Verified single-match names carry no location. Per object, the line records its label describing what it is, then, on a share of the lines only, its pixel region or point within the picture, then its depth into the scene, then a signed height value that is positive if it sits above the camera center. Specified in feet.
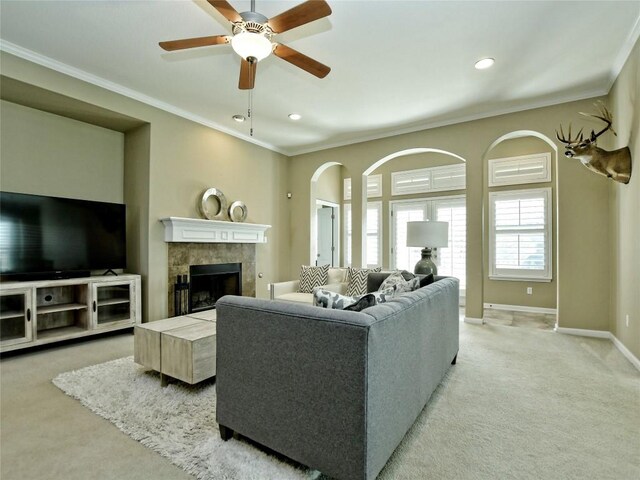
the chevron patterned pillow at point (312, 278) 14.57 -1.76
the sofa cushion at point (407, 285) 7.41 -1.09
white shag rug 5.05 -3.63
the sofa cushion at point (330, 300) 5.39 -1.03
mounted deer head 9.93 +2.60
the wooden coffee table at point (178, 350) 7.43 -2.69
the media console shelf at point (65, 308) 10.12 -2.38
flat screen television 10.39 +0.10
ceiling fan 6.22 +4.44
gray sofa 4.19 -2.06
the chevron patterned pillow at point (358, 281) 13.05 -1.74
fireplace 13.93 -1.17
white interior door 25.32 +0.19
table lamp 13.20 +0.10
